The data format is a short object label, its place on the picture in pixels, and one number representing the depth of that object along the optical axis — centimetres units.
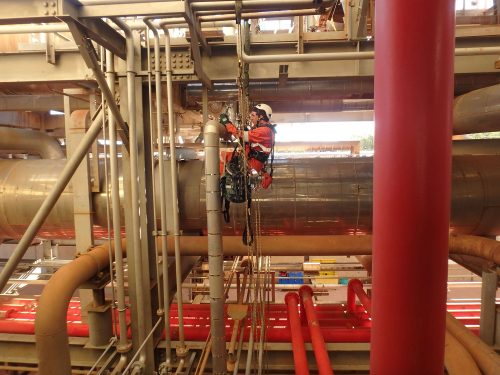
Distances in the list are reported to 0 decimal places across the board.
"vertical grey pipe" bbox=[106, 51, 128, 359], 251
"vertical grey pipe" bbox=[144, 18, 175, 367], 249
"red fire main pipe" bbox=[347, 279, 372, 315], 326
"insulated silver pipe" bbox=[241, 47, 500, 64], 228
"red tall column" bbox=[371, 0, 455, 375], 97
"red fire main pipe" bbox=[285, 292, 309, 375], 232
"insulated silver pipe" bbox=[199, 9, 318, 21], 223
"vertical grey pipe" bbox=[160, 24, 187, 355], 249
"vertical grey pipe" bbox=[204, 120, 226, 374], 208
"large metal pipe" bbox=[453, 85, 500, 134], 249
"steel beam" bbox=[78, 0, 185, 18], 188
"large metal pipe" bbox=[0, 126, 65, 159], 391
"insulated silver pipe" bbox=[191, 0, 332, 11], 200
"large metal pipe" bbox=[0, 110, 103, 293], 217
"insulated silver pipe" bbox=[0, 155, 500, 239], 283
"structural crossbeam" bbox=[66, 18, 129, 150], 192
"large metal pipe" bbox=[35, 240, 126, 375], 217
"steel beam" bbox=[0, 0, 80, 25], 180
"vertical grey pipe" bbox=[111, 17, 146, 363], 251
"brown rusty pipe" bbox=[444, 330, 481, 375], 198
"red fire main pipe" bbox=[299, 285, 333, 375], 230
